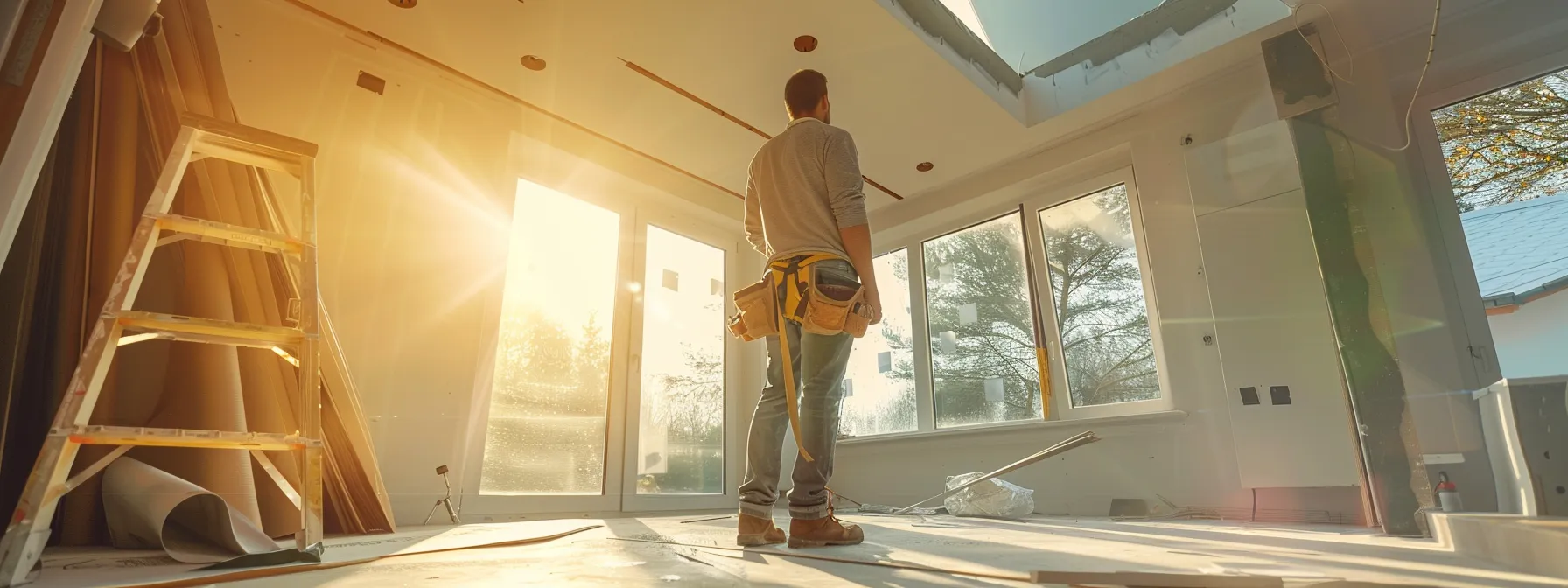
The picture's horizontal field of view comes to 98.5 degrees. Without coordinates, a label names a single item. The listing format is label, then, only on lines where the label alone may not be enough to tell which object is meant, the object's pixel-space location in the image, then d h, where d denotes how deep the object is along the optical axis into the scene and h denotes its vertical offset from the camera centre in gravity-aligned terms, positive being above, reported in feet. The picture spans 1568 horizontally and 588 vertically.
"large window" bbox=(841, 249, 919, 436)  14.97 +1.61
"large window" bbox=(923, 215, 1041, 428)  13.33 +2.28
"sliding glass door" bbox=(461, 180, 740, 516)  11.47 +1.50
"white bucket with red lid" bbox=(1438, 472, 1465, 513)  6.33 -0.60
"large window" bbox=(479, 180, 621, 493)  11.41 +1.63
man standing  5.33 +1.42
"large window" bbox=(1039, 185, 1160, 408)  11.90 +2.48
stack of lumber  5.99 +2.30
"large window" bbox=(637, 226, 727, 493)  13.80 +1.58
